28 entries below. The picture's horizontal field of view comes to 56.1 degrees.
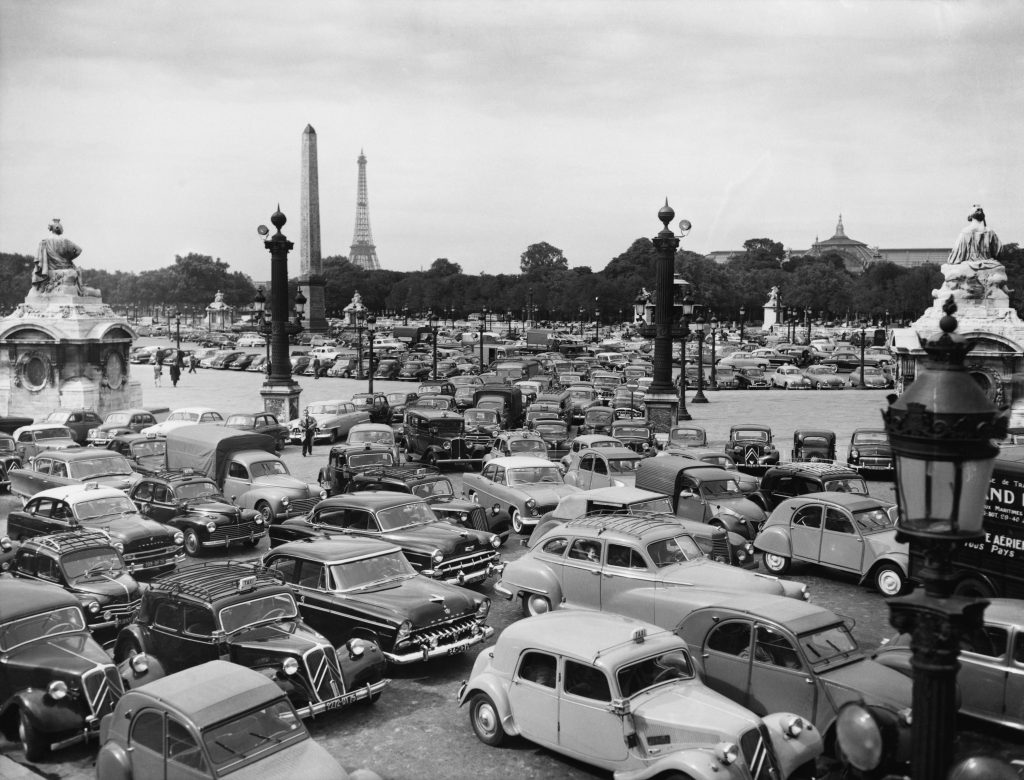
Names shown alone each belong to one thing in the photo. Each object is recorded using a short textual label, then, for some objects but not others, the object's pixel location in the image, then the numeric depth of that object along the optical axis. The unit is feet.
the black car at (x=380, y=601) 35.83
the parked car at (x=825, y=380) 165.58
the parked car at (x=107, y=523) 48.57
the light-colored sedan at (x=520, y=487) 58.18
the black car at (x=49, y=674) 29.66
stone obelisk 285.43
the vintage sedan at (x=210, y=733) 24.26
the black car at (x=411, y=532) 45.21
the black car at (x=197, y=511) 54.70
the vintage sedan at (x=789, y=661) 28.91
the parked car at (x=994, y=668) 30.30
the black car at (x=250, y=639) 31.37
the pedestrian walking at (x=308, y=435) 90.43
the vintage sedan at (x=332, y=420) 99.71
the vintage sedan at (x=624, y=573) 36.89
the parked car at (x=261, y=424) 92.27
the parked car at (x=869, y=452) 77.87
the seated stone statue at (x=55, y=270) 110.73
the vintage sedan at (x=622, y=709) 25.67
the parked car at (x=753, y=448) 78.84
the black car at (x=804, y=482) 58.13
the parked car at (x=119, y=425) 90.22
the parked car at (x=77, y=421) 94.94
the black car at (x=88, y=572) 39.58
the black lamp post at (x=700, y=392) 136.37
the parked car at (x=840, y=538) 45.75
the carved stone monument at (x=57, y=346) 107.96
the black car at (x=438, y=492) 55.16
